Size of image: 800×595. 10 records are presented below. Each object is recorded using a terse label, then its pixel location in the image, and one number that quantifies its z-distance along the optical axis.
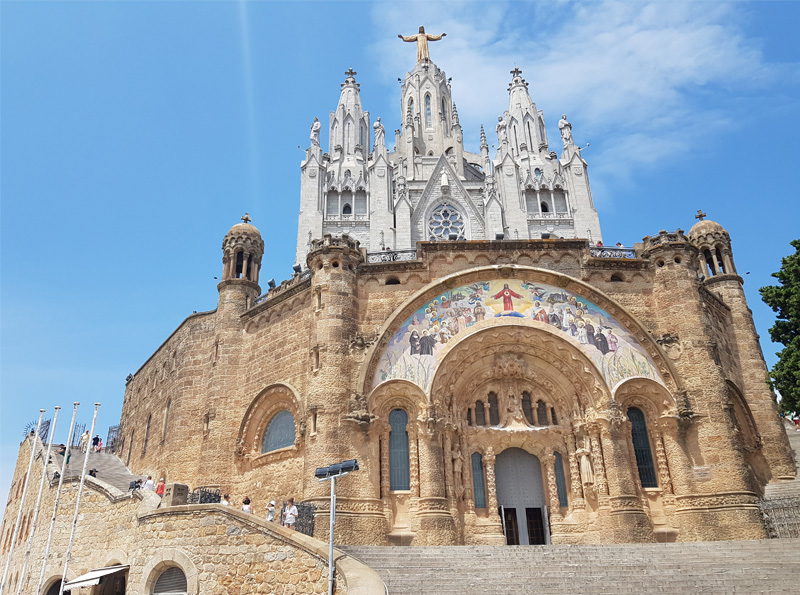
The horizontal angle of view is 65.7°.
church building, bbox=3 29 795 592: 18.67
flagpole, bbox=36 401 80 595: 18.78
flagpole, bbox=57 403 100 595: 18.15
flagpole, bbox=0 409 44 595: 23.38
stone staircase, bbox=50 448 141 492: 24.09
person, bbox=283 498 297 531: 16.55
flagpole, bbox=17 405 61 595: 21.15
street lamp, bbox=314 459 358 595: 12.26
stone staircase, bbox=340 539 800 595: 13.26
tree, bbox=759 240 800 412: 16.55
